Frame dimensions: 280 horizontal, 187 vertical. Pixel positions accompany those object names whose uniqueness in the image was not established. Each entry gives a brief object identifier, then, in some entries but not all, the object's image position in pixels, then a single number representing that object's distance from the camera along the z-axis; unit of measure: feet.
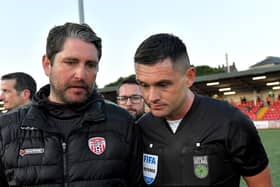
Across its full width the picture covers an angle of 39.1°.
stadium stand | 90.35
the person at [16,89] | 17.30
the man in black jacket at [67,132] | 6.49
